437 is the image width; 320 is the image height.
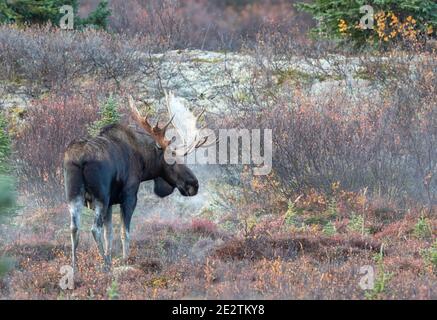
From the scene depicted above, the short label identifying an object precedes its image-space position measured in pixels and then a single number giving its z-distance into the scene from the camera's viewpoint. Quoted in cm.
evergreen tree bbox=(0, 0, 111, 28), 2123
